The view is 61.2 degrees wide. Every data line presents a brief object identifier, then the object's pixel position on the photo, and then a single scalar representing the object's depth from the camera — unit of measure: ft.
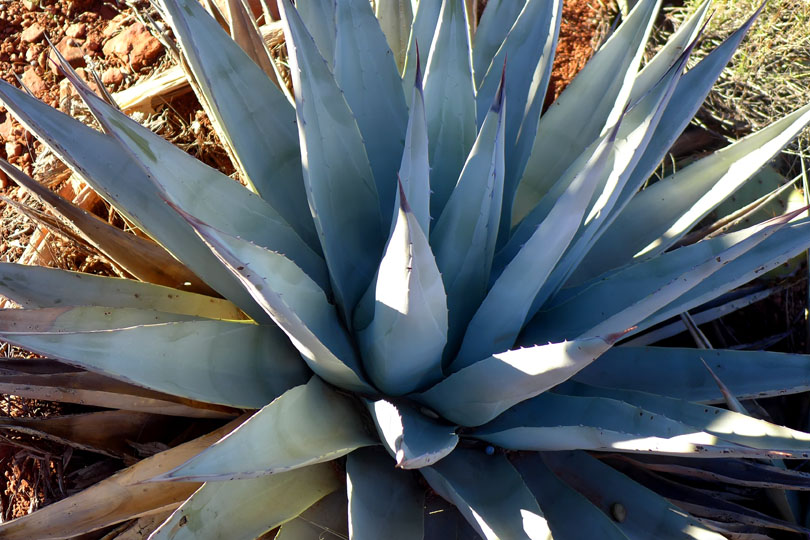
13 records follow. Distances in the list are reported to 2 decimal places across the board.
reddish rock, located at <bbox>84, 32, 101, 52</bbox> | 7.41
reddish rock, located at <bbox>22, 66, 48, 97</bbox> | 7.16
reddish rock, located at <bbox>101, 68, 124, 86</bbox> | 7.14
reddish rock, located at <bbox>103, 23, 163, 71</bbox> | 7.14
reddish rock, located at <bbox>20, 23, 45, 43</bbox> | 7.48
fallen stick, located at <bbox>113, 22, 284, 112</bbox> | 6.43
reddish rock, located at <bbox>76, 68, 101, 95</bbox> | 6.92
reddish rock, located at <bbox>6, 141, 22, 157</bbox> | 6.83
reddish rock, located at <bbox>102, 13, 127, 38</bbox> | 7.41
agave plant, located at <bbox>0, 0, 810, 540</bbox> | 3.34
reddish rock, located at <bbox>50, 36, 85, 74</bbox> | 7.33
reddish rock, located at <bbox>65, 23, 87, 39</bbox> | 7.48
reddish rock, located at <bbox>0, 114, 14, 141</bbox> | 6.96
